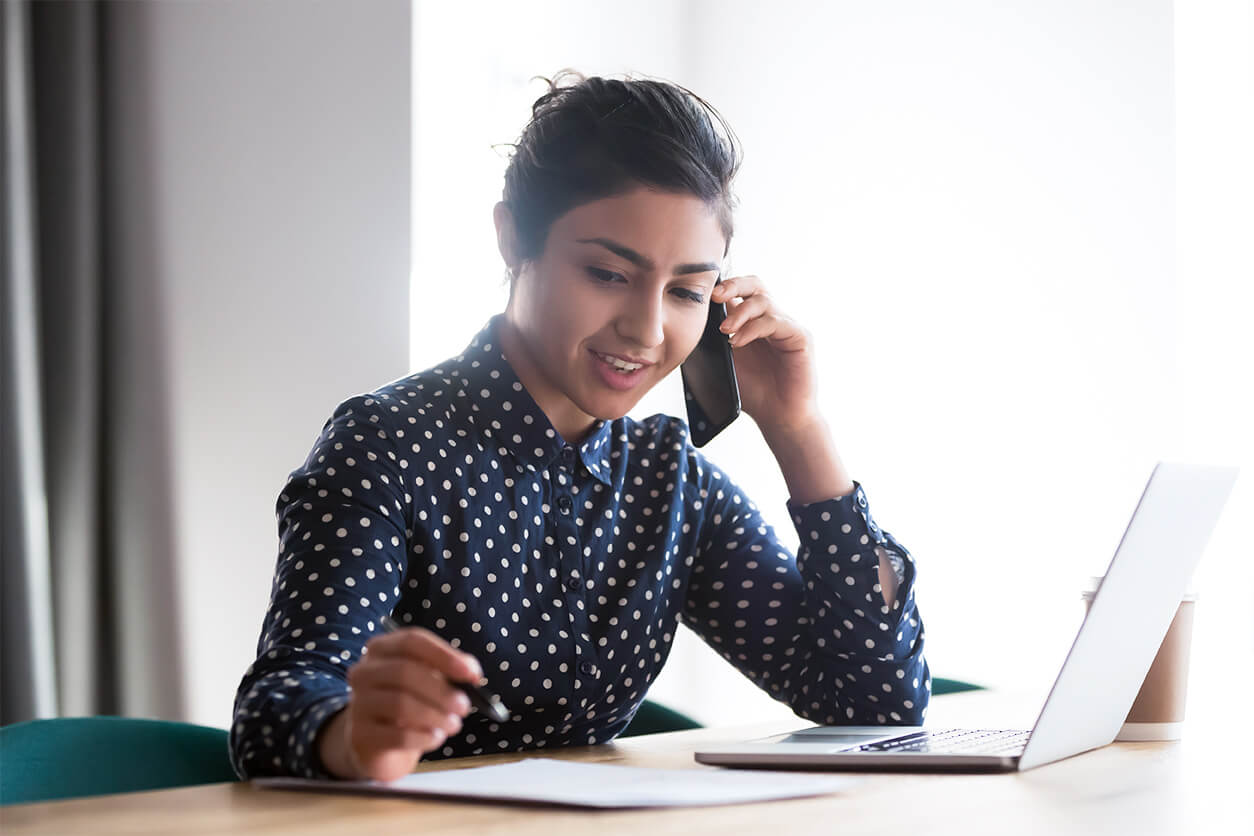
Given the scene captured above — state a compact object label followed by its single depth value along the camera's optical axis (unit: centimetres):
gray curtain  250
